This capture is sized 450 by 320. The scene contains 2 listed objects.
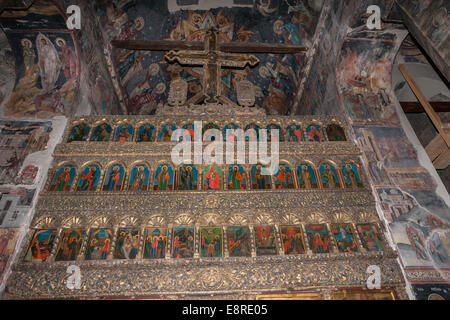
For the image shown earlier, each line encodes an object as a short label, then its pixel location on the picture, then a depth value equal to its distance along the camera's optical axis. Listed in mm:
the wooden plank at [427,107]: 6078
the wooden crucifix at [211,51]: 7508
